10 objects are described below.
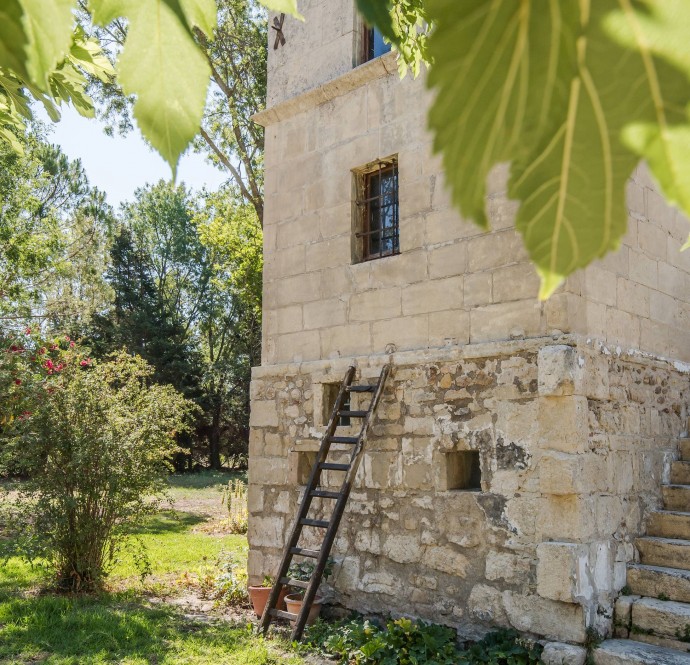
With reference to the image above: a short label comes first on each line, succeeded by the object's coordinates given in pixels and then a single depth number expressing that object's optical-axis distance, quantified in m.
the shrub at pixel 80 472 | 6.55
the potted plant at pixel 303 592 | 5.52
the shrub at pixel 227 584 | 6.53
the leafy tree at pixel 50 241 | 12.71
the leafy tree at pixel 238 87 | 12.21
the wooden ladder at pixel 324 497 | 5.21
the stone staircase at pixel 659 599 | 4.23
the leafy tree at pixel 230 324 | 14.18
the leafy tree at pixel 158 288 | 22.52
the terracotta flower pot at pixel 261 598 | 5.93
